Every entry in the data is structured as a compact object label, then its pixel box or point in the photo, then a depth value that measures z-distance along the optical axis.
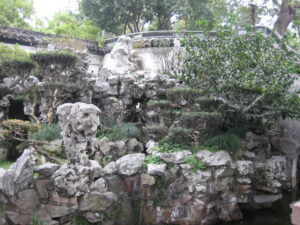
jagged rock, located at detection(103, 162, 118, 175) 7.74
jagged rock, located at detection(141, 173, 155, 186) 7.98
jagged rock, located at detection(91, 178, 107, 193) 7.37
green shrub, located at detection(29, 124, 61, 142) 9.44
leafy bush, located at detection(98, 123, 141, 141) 10.03
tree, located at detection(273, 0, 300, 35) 16.91
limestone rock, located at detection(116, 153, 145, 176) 7.90
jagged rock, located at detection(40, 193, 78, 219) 7.04
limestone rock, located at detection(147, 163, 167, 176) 7.90
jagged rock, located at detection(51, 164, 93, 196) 6.91
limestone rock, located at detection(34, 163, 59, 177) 7.09
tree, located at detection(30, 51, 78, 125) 10.05
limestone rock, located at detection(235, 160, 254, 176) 8.58
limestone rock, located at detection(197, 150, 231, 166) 8.22
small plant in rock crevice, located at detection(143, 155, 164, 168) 8.23
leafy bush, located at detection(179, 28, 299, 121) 9.07
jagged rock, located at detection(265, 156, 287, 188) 9.64
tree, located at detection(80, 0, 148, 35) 18.03
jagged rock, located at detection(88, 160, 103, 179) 7.44
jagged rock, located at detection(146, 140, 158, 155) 9.35
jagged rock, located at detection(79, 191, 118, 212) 7.21
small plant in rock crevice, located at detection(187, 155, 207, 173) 8.18
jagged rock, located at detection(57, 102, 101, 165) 6.91
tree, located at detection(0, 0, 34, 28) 18.06
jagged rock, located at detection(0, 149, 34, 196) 6.57
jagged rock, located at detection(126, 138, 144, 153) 10.16
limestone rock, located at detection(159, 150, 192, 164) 8.26
